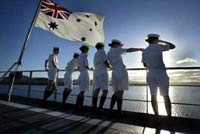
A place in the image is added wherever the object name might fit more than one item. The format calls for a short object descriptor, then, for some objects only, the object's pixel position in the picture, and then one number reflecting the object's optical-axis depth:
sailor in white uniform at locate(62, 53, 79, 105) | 4.00
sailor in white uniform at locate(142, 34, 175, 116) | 2.46
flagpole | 3.58
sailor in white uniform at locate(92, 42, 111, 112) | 3.07
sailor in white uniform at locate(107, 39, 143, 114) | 2.84
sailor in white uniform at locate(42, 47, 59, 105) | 4.01
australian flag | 3.98
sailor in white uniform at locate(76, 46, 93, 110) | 3.45
